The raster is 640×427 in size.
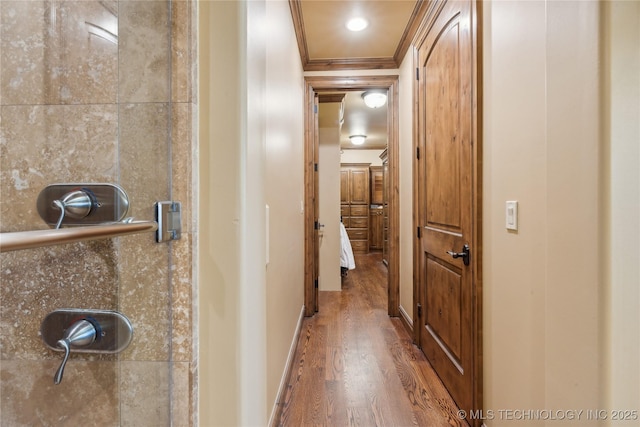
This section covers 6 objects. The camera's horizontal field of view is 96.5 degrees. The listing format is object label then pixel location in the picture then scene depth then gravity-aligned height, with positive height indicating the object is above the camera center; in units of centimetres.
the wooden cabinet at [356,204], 705 +14
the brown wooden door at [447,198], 149 +7
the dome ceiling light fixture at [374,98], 378 +150
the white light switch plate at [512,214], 116 -2
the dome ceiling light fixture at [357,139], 630 +161
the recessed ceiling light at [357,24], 233 +154
